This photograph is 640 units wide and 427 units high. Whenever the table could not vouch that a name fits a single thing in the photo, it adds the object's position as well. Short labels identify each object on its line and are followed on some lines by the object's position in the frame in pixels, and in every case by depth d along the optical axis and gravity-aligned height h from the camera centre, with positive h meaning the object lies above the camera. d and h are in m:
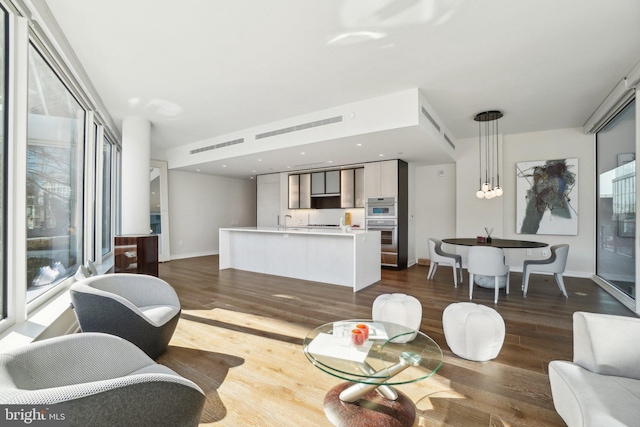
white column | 5.10 +0.66
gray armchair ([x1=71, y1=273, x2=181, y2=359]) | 2.09 -0.76
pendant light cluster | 6.23 +1.30
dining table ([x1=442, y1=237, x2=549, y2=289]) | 4.35 -0.49
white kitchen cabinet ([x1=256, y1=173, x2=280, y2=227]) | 8.90 +0.42
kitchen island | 4.85 -0.77
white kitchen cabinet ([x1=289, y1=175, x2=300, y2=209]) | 8.44 +0.64
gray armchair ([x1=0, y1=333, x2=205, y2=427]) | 0.89 -0.66
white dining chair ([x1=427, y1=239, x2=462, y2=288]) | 5.16 -0.80
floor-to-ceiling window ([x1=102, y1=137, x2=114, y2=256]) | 5.51 +0.32
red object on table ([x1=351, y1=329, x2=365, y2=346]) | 1.85 -0.80
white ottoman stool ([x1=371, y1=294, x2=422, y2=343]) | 2.80 -0.97
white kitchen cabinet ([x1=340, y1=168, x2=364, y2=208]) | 7.35 +0.65
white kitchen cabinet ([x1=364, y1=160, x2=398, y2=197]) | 6.64 +0.81
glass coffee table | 1.57 -0.87
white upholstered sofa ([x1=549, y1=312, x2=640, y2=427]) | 1.28 -0.84
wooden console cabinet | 4.67 -0.66
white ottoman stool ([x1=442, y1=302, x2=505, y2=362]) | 2.41 -1.02
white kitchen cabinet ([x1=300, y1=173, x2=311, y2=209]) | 8.20 +0.64
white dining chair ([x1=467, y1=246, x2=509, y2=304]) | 4.09 -0.71
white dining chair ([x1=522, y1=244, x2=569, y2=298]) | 4.28 -0.77
